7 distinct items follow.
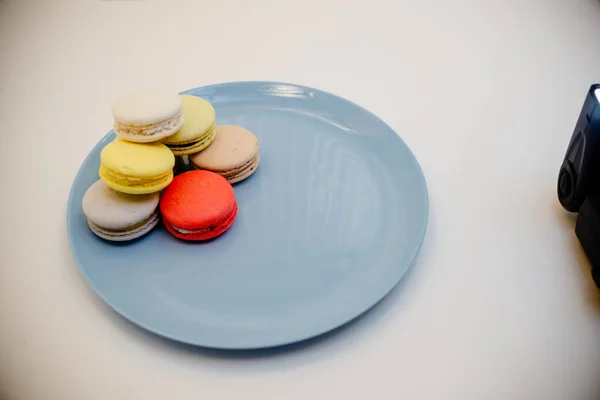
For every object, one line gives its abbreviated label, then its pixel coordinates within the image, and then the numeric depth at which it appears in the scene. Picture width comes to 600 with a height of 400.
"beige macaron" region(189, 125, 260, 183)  0.49
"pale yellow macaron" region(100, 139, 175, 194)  0.44
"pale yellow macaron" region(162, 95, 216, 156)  0.47
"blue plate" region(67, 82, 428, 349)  0.42
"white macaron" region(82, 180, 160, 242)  0.44
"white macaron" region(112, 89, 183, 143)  0.44
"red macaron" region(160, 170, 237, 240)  0.45
